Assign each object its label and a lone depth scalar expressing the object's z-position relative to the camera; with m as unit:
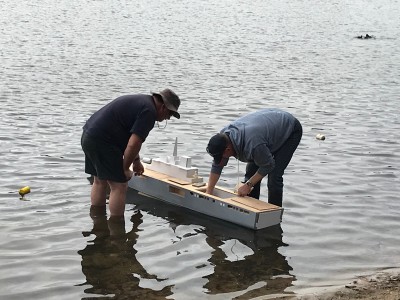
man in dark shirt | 7.61
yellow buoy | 9.42
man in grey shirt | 7.85
